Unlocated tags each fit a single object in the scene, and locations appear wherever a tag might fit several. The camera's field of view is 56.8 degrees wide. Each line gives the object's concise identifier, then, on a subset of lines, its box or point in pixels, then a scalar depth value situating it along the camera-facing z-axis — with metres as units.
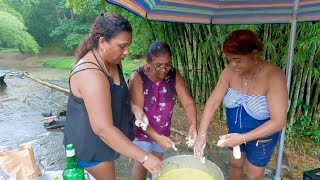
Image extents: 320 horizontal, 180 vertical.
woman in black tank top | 1.25
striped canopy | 1.76
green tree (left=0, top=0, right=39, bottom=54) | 11.35
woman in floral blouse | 1.78
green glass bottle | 1.19
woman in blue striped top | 1.64
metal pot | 1.43
